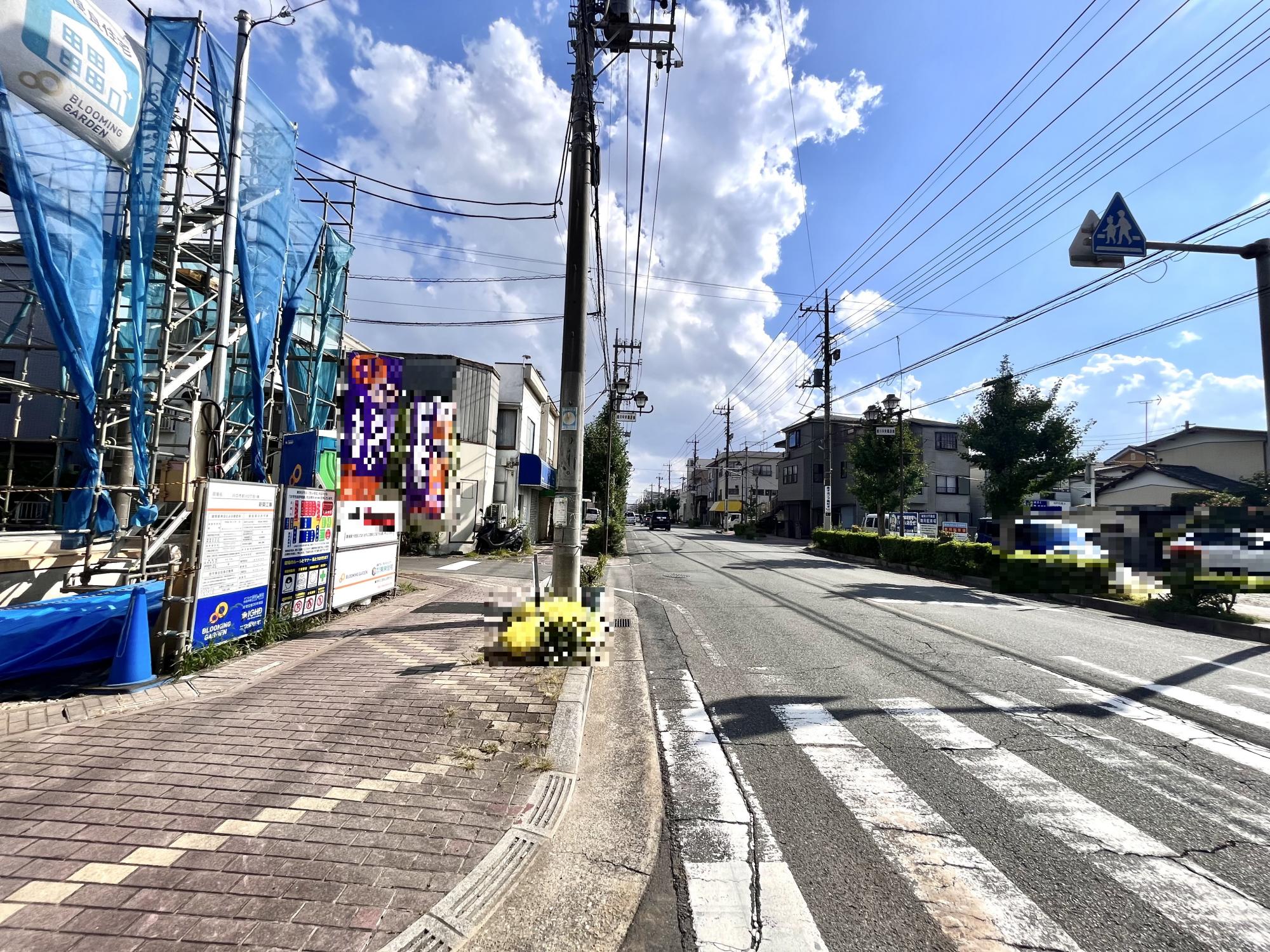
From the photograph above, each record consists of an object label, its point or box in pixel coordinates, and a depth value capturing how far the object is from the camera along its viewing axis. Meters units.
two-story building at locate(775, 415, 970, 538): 43.91
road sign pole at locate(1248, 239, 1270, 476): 9.55
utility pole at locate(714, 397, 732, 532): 60.28
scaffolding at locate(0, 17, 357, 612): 7.39
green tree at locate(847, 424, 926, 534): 28.00
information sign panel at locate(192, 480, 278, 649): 5.49
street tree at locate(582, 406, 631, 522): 27.31
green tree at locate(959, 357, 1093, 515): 19.16
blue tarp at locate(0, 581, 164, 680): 4.48
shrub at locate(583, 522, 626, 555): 22.00
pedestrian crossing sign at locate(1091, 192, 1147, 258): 9.05
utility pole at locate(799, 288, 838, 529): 28.84
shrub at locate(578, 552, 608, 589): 11.21
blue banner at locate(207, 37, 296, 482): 9.77
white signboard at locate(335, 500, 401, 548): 8.24
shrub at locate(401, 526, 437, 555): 18.66
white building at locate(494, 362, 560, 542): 23.66
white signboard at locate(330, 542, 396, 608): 8.22
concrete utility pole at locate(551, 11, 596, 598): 7.19
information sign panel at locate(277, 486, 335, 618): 6.85
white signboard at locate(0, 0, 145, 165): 6.67
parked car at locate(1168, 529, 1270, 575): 10.48
